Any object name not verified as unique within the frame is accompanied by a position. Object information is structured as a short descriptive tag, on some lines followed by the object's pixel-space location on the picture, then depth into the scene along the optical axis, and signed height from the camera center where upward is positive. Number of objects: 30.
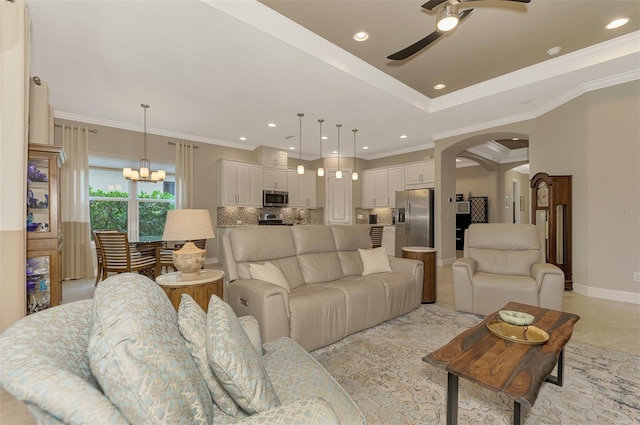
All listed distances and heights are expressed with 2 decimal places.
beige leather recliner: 2.92 -0.66
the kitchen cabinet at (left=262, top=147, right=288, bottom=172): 7.09 +1.38
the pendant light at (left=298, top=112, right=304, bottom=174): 5.44 +0.81
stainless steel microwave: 7.06 +0.35
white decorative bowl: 1.76 -0.66
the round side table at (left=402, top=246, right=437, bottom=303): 3.59 -0.75
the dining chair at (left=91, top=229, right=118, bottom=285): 4.01 -0.64
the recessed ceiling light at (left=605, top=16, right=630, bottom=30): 2.93 +1.95
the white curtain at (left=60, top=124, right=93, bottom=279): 4.86 +0.13
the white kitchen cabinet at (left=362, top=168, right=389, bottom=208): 7.82 +0.65
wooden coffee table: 1.24 -0.73
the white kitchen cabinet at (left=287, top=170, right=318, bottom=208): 7.66 +0.63
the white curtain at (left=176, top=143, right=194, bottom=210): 5.98 +0.76
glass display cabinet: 2.64 -0.13
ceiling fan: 2.08 +1.45
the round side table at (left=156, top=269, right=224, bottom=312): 2.22 -0.58
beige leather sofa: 2.29 -0.70
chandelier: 4.66 +0.64
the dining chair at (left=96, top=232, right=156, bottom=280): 3.79 -0.55
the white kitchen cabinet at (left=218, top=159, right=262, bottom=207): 6.48 +0.66
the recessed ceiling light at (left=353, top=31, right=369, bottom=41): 3.13 +1.93
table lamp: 2.29 -0.17
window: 5.57 +0.19
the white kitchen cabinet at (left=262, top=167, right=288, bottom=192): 7.11 +0.86
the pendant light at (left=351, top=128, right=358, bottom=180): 5.87 +1.61
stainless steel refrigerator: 6.48 -0.14
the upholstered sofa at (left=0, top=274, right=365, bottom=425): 0.64 -0.41
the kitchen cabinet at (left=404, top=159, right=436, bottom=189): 6.79 +0.92
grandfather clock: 4.32 -0.11
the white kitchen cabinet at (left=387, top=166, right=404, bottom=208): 7.45 +0.79
